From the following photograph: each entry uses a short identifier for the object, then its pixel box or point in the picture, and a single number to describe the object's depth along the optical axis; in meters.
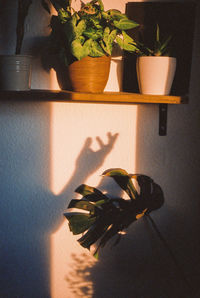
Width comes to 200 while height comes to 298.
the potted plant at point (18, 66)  0.93
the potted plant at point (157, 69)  0.99
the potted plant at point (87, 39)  0.90
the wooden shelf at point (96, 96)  0.92
